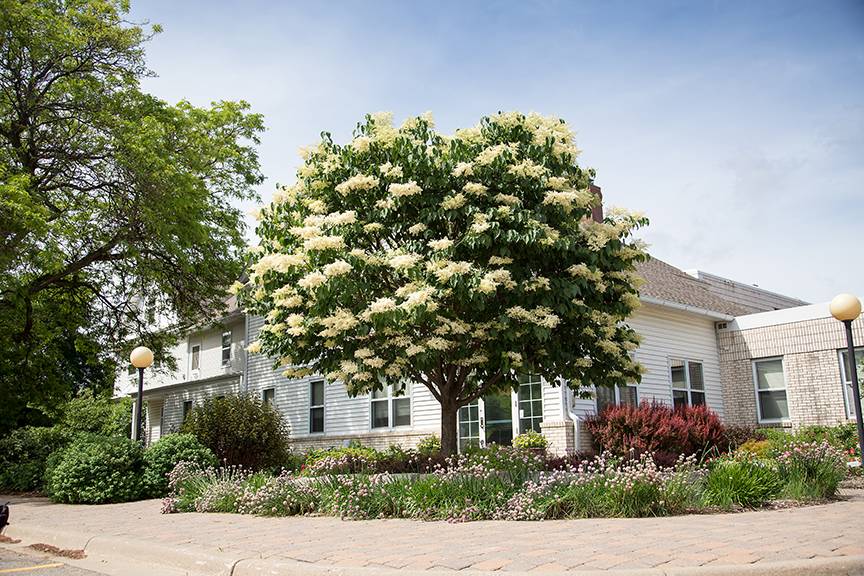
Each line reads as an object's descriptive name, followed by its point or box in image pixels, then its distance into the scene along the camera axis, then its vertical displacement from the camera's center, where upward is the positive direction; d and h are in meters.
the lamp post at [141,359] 15.71 +1.44
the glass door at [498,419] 17.55 -0.10
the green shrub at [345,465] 12.33 -0.76
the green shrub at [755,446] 15.73 -0.89
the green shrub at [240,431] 17.25 -0.15
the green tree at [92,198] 18.45 +6.06
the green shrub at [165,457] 15.15 -0.61
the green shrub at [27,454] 19.25 -0.66
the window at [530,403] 17.02 +0.25
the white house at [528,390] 17.12 +0.68
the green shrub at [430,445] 16.21 -0.62
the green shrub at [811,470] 10.25 -0.95
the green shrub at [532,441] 16.09 -0.59
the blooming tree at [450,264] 10.84 +2.32
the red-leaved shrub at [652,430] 15.13 -0.43
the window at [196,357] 29.66 +2.72
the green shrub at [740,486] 9.52 -1.03
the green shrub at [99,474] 14.88 -0.90
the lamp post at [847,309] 11.55 +1.44
